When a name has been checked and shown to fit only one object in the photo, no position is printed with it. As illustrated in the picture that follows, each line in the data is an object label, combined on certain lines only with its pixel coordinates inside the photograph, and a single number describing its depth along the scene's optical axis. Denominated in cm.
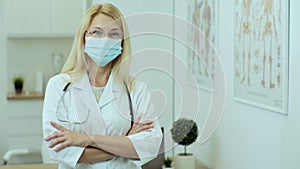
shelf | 439
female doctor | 192
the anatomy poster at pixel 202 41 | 266
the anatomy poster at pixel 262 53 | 188
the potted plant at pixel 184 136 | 257
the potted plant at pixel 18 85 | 460
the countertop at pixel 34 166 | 271
